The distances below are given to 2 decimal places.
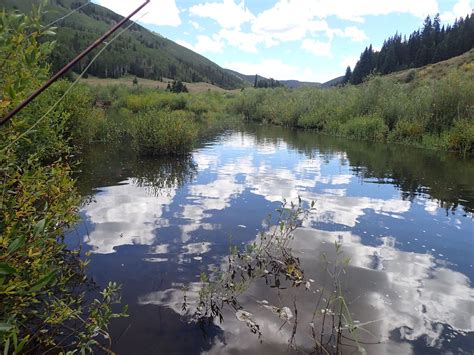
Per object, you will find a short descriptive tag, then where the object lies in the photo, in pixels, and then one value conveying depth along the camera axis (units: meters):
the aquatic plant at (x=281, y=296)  5.57
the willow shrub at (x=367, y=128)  33.16
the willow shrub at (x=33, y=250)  3.26
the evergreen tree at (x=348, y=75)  155.48
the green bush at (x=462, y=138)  25.62
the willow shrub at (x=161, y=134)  19.80
